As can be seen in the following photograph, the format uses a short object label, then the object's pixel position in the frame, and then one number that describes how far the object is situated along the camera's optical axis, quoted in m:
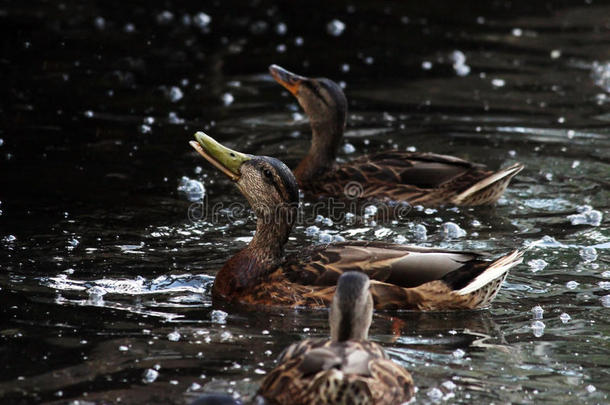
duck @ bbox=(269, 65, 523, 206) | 20.30
